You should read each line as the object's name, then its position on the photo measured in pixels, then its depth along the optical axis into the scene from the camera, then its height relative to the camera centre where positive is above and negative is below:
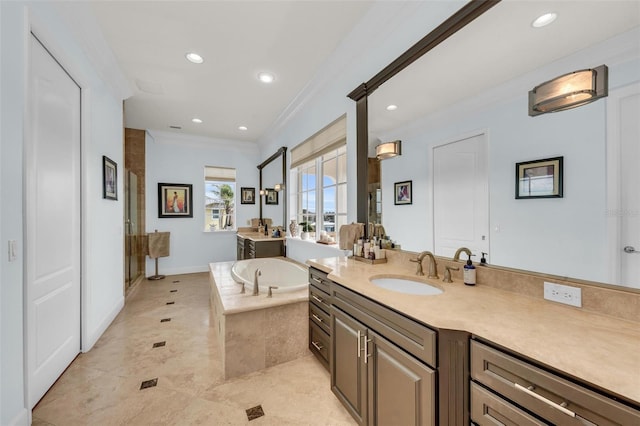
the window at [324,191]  2.98 +0.29
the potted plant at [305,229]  3.75 -0.26
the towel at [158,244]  4.81 -0.60
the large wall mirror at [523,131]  0.90 +0.38
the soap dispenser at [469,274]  1.32 -0.33
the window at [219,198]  5.63 +0.34
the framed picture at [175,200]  5.14 +0.28
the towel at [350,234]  2.24 -0.20
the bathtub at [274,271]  3.42 -0.86
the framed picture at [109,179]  2.74 +0.41
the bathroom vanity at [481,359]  0.64 -0.48
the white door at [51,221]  1.64 -0.06
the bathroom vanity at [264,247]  4.16 -0.59
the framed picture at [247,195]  5.85 +0.41
